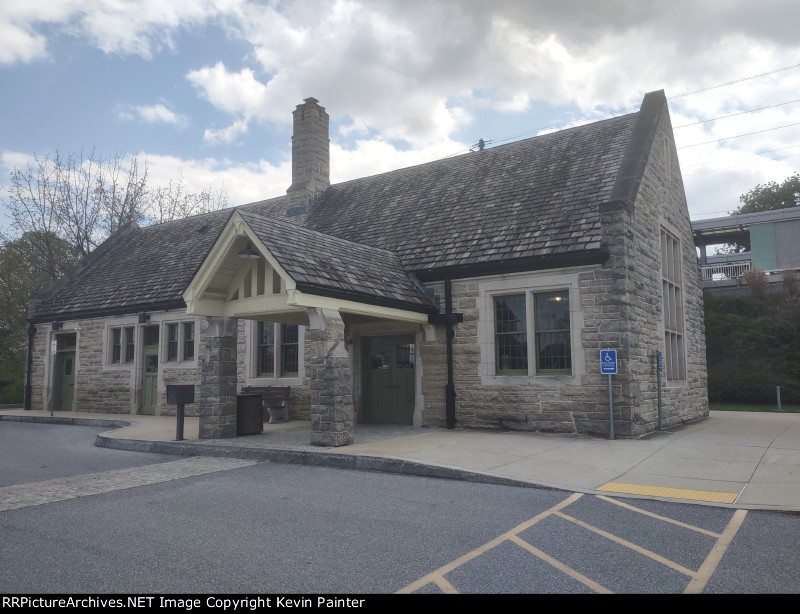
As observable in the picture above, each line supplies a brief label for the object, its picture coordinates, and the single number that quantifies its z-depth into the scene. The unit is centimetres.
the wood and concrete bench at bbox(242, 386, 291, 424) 1534
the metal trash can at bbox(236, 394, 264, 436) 1256
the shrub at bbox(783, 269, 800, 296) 2358
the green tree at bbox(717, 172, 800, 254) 4159
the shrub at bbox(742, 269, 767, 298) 2443
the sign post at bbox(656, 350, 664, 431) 1276
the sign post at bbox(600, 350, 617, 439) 1112
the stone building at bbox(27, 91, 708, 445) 1152
